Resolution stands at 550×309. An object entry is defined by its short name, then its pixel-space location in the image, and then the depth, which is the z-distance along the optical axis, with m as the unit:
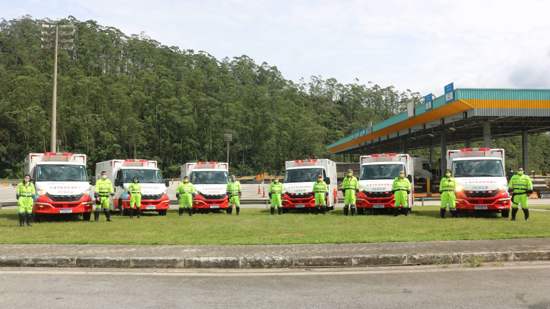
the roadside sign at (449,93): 33.69
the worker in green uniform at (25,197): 16.59
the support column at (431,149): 68.86
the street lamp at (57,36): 31.69
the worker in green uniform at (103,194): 19.34
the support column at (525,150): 42.61
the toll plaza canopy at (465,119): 33.34
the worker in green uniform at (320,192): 21.70
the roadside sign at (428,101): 38.41
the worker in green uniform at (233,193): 23.10
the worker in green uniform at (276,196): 22.38
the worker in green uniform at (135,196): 20.91
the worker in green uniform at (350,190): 20.81
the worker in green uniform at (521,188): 17.36
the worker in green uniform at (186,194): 22.09
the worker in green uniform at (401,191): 19.92
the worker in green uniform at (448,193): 18.89
